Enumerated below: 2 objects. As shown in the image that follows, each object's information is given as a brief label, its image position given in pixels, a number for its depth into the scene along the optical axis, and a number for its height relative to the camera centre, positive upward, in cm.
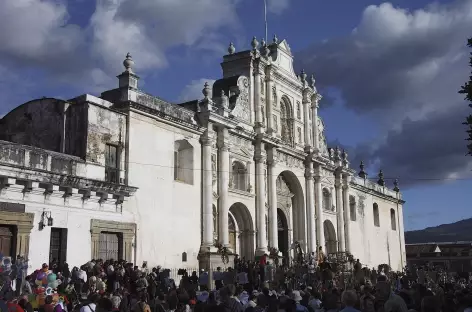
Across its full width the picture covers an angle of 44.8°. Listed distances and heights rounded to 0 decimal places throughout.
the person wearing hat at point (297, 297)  1247 -90
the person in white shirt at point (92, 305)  952 -77
